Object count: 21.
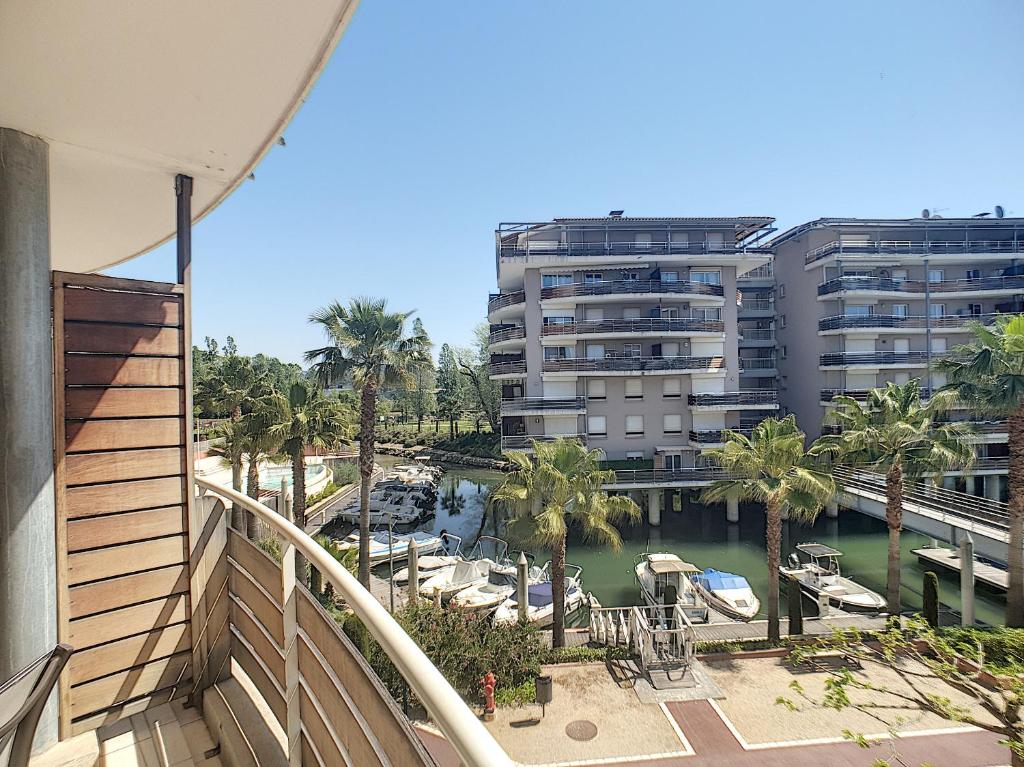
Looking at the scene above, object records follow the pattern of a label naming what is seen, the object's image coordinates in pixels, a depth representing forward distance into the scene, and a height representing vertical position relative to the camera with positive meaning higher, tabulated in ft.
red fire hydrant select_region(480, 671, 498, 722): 30.19 -18.01
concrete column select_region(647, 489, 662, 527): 75.51 -17.84
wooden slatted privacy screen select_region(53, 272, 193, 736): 10.46 -2.28
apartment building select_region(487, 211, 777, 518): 80.38 +8.02
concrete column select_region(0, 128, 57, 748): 9.27 -0.47
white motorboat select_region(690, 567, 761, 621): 46.06 -19.23
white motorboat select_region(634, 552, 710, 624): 41.91 -17.89
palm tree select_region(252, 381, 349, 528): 49.85 -3.31
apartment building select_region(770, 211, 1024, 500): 89.92 +15.58
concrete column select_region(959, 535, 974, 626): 42.14 -16.42
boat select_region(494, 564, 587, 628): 43.83 -19.20
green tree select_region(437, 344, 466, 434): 161.99 +0.15
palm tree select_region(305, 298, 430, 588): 53.42 +4.08
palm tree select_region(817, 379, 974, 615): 43.21 -5.44
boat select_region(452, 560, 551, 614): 45.73 -18.87
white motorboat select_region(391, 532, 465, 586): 54.37 -19.21
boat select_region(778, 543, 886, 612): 47.81 -19.61
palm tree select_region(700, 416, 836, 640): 38.99 -7.22
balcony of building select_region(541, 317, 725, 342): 80.59 +9.07
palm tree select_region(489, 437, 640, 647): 37.22 -8.33
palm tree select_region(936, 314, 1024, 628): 41.78 -0.96
